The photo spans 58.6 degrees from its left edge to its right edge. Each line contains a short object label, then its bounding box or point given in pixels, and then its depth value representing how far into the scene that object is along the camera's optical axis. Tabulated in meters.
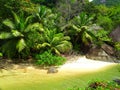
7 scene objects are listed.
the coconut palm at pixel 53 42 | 9.32
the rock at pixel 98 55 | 10.74
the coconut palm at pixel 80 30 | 10.97
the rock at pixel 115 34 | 11.89
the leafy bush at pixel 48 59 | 8.69
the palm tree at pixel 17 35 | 8.51
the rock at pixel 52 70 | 8.06
